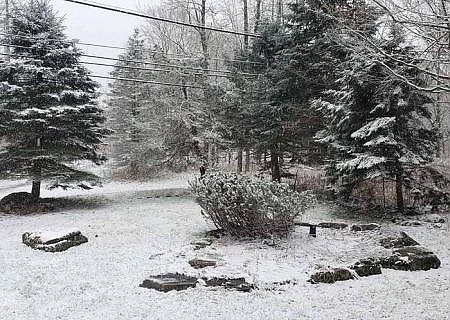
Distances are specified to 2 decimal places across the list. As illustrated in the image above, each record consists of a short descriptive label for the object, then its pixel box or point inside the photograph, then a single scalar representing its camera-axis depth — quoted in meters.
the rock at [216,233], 8.53
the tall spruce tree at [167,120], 15.96
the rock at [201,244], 7.60
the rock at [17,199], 13.14
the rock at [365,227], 9.23
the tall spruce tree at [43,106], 12.70
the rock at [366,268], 6.27
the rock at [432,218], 10.57
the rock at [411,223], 10.34
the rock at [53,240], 7.72
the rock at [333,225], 9.51
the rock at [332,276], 5.98
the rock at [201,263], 6.38
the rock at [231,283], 5.63
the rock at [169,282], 5.59
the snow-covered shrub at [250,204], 7.82
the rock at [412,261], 6.51
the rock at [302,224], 8.84
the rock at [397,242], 7.45
